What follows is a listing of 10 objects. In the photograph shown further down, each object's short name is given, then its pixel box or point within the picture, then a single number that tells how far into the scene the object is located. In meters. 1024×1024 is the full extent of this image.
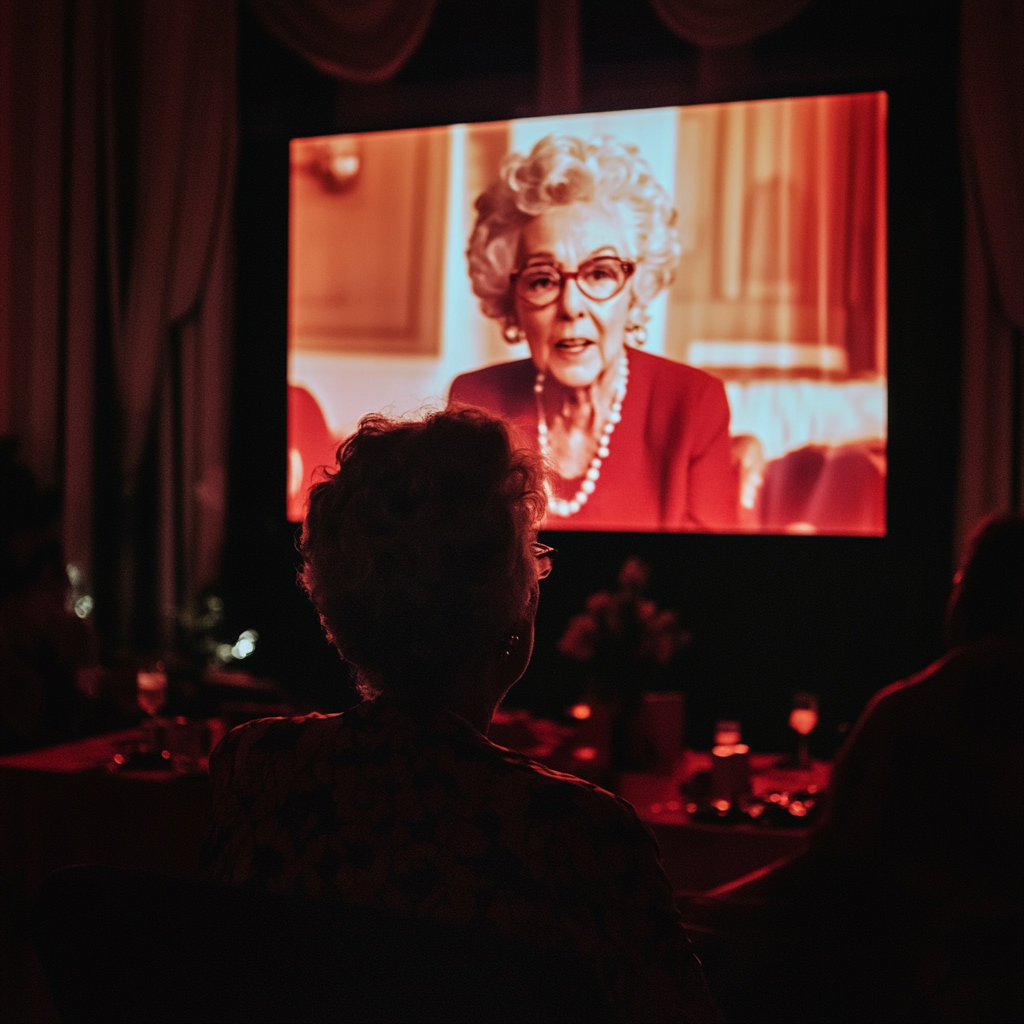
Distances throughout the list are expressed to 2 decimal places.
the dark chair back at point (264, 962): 0.80
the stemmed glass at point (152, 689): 2.74
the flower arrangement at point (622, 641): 2.53
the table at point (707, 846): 2.14
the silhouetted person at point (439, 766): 1.02
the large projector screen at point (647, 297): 4.32
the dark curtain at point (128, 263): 5.06
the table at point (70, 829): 2.58
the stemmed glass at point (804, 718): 2.64
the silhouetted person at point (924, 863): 1.63
